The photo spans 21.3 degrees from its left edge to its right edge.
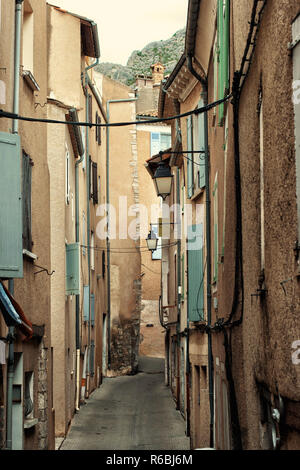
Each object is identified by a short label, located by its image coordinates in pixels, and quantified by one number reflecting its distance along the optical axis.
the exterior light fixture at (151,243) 24.27
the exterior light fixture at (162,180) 16.75
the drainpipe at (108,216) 33.62
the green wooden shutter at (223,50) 10.39
